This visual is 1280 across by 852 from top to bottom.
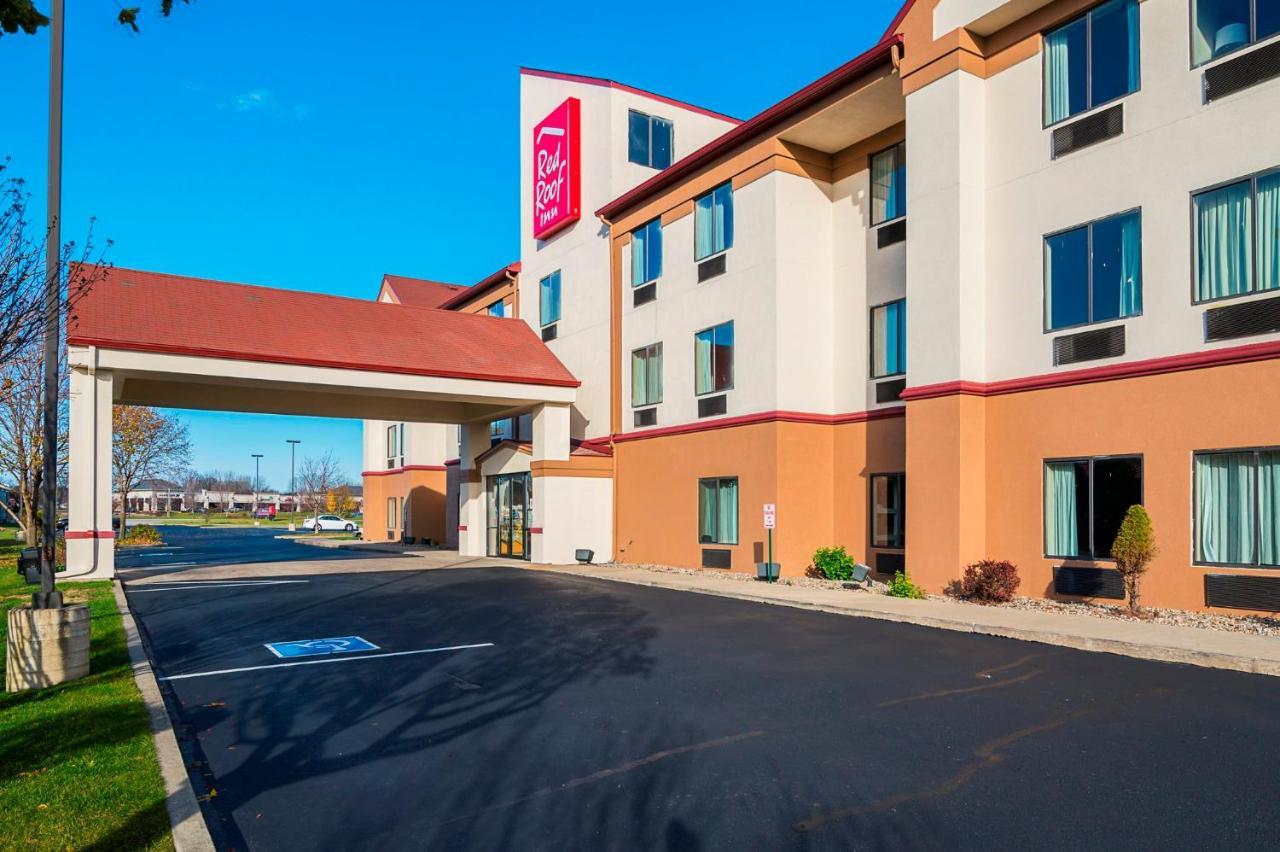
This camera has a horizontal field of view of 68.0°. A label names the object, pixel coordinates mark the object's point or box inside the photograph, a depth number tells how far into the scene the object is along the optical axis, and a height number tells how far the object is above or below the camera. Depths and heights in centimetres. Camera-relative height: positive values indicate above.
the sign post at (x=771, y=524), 1888 -134
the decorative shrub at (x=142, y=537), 4125 -352
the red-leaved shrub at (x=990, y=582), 1542 -206
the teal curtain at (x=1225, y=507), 1306 -72
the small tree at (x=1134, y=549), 1323 -130
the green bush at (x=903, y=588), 1658 -232
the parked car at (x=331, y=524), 6225 -450
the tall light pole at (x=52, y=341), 891 +111
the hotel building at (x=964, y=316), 1352 +263
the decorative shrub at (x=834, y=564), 1981 -226
